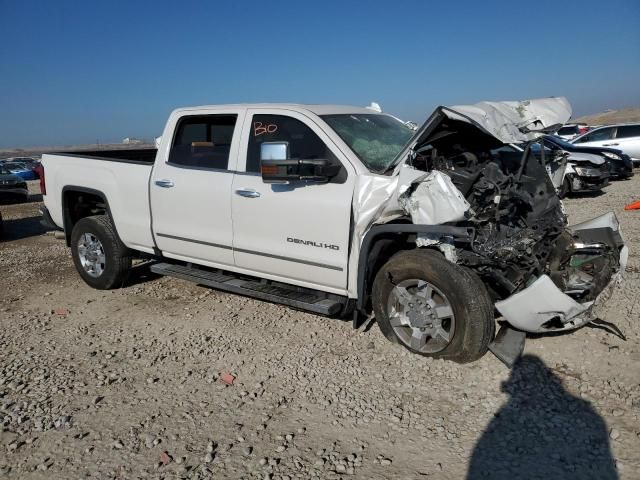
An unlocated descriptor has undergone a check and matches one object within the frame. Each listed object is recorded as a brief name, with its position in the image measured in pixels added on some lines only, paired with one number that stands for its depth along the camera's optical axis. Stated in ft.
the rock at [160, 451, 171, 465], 9.37
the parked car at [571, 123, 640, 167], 55.42
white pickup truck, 12.09
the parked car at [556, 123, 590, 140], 79.71
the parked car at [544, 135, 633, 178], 42.78
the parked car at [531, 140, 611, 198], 38.11
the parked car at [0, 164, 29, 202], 51.31
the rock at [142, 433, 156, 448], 9.92
